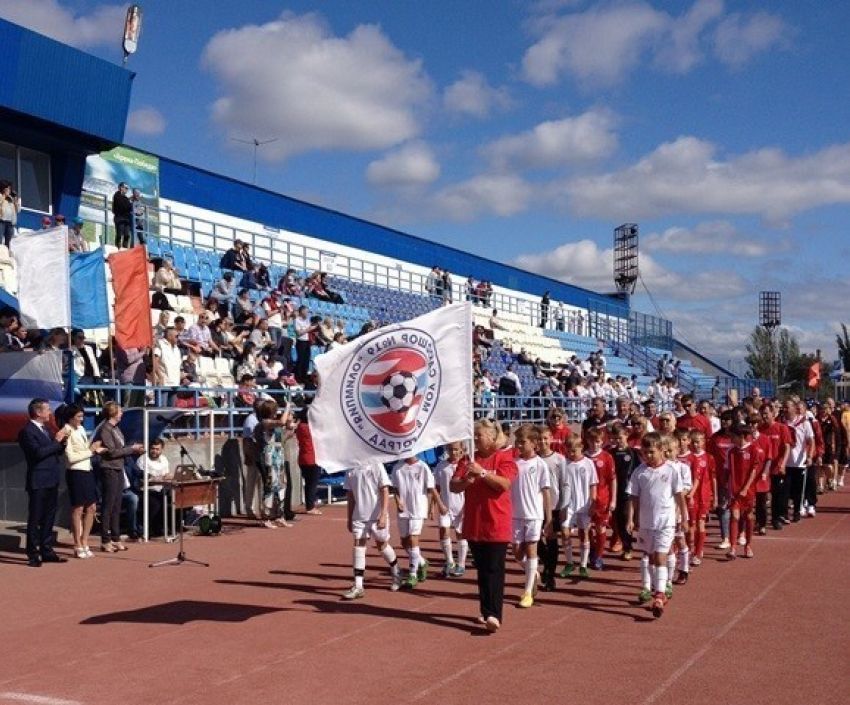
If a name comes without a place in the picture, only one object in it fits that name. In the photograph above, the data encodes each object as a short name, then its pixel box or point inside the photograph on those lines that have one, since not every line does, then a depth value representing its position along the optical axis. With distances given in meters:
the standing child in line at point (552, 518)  10.87
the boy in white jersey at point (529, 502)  9.98
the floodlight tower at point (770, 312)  79.44
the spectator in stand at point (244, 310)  21.94
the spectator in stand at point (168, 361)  17.19
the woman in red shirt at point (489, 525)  8.73
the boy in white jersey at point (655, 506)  9.65
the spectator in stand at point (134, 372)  16.31
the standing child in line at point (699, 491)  11.74
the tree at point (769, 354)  66.75
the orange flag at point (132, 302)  15.36
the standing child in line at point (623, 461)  13.16
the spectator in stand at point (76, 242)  19.00
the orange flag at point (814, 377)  37.09
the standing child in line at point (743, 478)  12.97
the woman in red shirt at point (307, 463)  17.78
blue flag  15.36
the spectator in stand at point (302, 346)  21.70
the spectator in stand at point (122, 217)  21.86
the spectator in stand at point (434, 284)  34.90
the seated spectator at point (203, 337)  19.45
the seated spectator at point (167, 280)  21.28
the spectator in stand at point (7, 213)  19.28
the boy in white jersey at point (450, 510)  11.46
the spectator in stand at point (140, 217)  21.97
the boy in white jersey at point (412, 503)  11.07
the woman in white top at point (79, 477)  13.09
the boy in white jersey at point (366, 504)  10.59
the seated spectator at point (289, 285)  25.81
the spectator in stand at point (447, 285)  34.85
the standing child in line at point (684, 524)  10.12
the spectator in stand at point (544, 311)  42.10
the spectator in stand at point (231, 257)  24.69
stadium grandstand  16.89
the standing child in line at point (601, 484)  12.07
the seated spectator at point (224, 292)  22.41
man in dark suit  12.65
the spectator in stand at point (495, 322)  35.09
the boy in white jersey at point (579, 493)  11.66
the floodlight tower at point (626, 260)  70.62
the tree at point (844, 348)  67.32
